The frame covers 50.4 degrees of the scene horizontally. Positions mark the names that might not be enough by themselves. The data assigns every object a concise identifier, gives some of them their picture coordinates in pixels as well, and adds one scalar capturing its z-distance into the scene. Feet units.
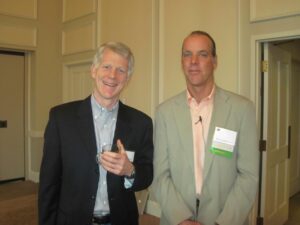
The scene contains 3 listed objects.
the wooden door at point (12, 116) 17.25
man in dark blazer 4.79
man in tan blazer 5.37
